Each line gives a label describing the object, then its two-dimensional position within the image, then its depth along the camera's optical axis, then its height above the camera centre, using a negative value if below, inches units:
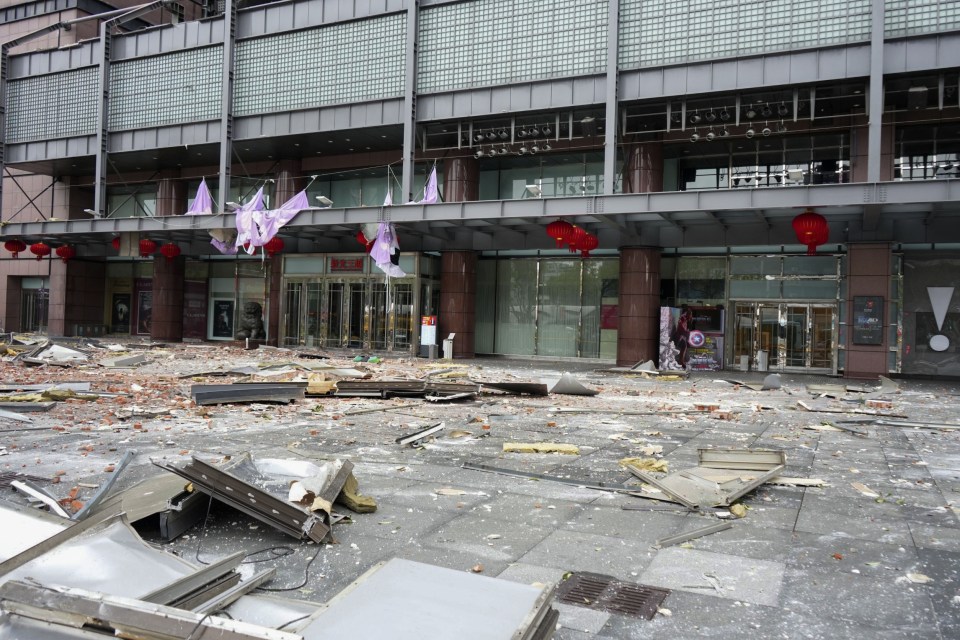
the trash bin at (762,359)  1019.3 -48.5
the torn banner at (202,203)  1170.6 +171.0
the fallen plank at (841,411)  512.7 -62.3
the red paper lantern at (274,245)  1144.2 +102.9
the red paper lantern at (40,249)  1445.5 +103.5
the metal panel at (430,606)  122.3 -54.0
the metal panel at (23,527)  159.2 -53.4
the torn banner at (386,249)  1026.7 +91.0
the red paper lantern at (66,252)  1450.5 +101.7
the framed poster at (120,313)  1561.3 -22.0
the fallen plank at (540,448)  360.2 -66.1
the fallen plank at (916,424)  466.3 -62.6
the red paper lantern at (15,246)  1396.4 +105.5
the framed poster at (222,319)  1416.1 -24.7
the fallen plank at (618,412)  518.6 -67.1
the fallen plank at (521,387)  620.1 -61.5
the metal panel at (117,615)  111.7 -50.7
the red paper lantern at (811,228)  811.4 +112.9
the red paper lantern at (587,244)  964.0 +102.0
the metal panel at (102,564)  140.3 -54.1
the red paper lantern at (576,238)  944.3 +108.3
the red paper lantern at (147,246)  1247.5 +102.4
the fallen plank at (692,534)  215.8 -66.2
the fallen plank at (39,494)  209.2 -60.5
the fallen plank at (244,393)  511.2 -62.7
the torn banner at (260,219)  1085.8 +136.3
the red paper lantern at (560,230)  931.3 +115.9
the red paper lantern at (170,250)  1307.8 +101.0
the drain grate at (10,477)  263.2 -66.9
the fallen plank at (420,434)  372.8 -65.7
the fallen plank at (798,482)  294.5 -64.4
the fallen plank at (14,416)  422.9 -69.7
